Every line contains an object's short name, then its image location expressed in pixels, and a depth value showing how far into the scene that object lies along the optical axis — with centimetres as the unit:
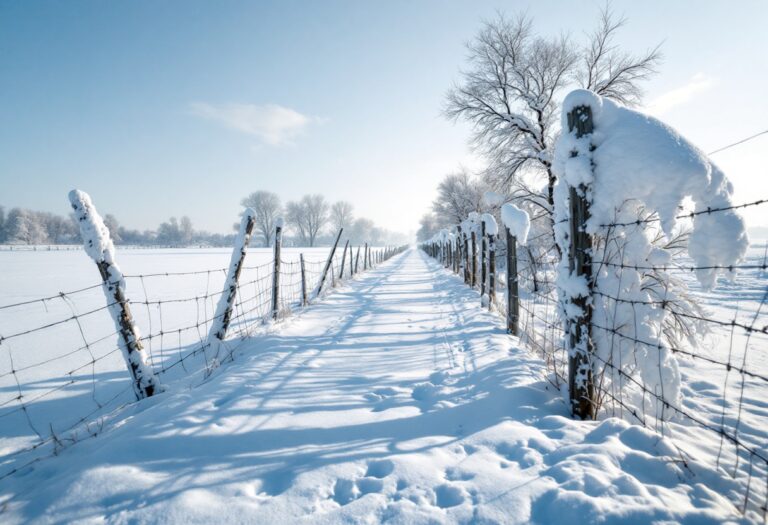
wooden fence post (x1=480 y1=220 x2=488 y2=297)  761
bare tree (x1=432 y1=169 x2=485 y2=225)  2694
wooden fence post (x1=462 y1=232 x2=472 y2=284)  1100
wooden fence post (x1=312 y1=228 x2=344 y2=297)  883
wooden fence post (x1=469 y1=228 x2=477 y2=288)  956
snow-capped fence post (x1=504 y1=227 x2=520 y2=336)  503
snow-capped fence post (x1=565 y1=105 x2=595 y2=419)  239
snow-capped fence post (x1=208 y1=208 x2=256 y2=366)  434
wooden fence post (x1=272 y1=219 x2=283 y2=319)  577
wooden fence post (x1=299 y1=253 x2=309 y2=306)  716
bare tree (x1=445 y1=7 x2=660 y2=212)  1241
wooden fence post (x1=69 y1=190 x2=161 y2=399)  279
